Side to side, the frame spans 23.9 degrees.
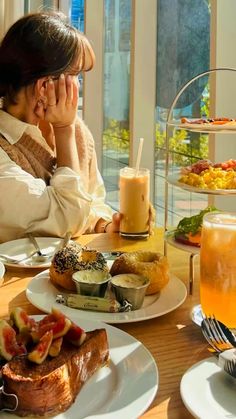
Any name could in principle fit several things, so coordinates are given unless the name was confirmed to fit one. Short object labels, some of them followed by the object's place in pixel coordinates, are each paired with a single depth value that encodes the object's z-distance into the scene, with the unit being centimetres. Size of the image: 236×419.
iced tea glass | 79
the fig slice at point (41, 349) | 61
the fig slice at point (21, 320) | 68
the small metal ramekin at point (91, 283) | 87
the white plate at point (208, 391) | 57
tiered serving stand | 95
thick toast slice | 57
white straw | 128
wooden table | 63
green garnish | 104
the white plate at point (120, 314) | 83
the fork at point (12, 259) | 110
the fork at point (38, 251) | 112
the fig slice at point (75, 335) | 67
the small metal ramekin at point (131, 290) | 86
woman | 134
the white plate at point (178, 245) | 99
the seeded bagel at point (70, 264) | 93
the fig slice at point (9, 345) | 63
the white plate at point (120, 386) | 58
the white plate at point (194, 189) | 95
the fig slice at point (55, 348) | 63
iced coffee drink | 135
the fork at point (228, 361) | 63
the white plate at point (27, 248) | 109
